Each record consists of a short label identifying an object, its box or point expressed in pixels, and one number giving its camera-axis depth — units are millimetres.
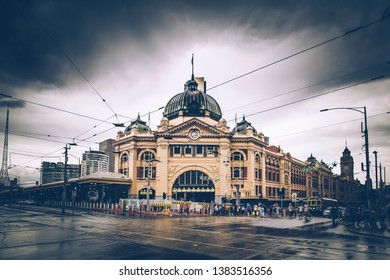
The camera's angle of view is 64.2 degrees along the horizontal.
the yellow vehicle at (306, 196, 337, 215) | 47844
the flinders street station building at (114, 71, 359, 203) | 55812
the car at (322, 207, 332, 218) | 43150
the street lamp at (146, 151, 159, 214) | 40906
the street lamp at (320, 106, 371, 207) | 22719
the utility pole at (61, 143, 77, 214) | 39194
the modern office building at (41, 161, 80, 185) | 152238
